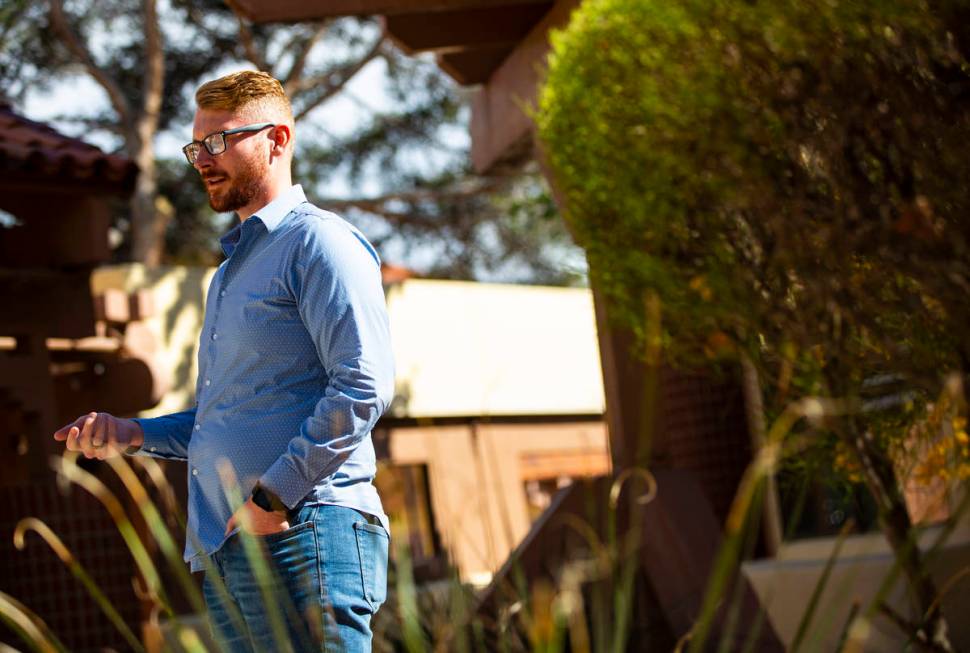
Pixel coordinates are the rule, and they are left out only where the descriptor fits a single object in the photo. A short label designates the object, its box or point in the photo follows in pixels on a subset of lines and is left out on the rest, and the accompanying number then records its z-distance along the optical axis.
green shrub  5.74
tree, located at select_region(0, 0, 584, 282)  22.88
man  4.21
